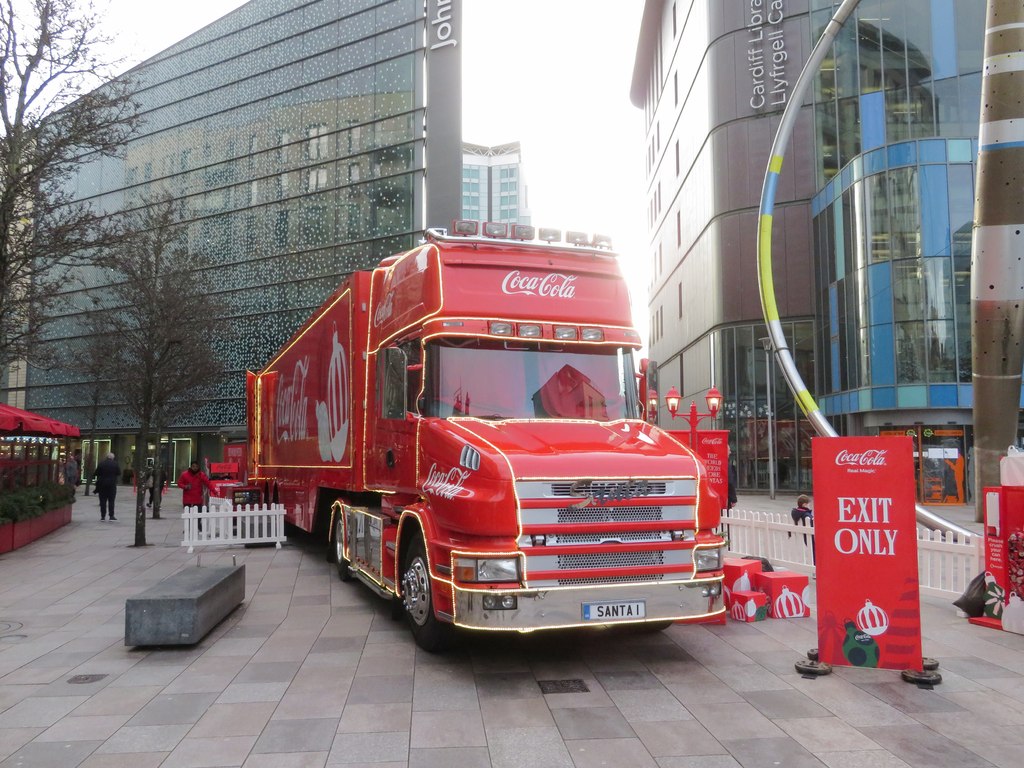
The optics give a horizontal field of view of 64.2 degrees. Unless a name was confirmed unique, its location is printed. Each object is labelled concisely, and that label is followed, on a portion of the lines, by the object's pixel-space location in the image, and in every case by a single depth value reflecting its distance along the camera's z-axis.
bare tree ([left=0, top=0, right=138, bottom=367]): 14.55
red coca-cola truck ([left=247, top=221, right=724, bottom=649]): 6.27
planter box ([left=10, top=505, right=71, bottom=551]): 15.98
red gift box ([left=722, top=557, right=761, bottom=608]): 8.95
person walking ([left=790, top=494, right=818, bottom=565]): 13.43
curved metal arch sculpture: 11.95
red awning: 15.71
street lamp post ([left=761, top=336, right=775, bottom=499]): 33.00
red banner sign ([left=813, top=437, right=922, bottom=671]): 6.45
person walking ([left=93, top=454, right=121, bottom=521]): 22.72
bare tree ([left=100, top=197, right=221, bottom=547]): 17.78
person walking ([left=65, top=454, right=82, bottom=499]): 25.55
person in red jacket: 19.25
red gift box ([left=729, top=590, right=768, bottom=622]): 8.69
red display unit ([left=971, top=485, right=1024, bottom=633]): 7.95
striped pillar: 9.98
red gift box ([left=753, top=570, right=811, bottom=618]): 8.88
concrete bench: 7.51
